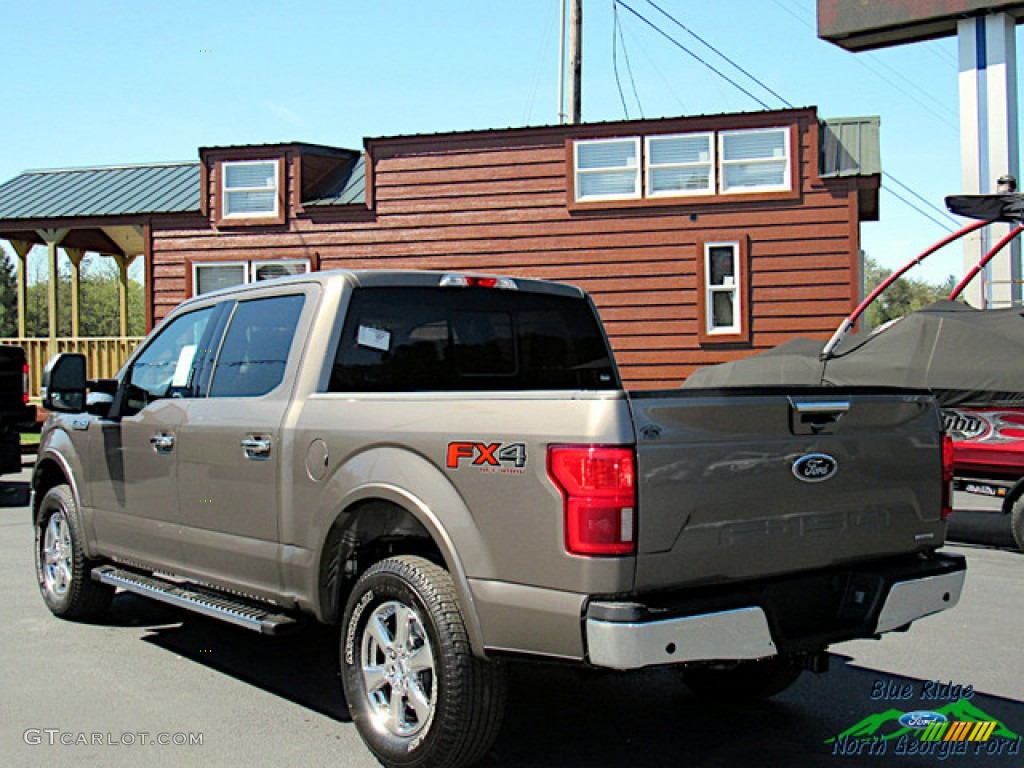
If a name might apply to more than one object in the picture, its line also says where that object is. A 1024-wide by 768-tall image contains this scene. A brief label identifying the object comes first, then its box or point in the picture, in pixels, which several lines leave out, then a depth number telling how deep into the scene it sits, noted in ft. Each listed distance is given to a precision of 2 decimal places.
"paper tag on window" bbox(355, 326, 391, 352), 15.97
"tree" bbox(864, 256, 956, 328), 299.38
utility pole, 77.09
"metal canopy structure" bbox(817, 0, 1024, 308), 61.26
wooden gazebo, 69.41
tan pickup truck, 11.44
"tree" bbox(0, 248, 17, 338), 279.69
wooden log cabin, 57.26
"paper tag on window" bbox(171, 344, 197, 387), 18.61
